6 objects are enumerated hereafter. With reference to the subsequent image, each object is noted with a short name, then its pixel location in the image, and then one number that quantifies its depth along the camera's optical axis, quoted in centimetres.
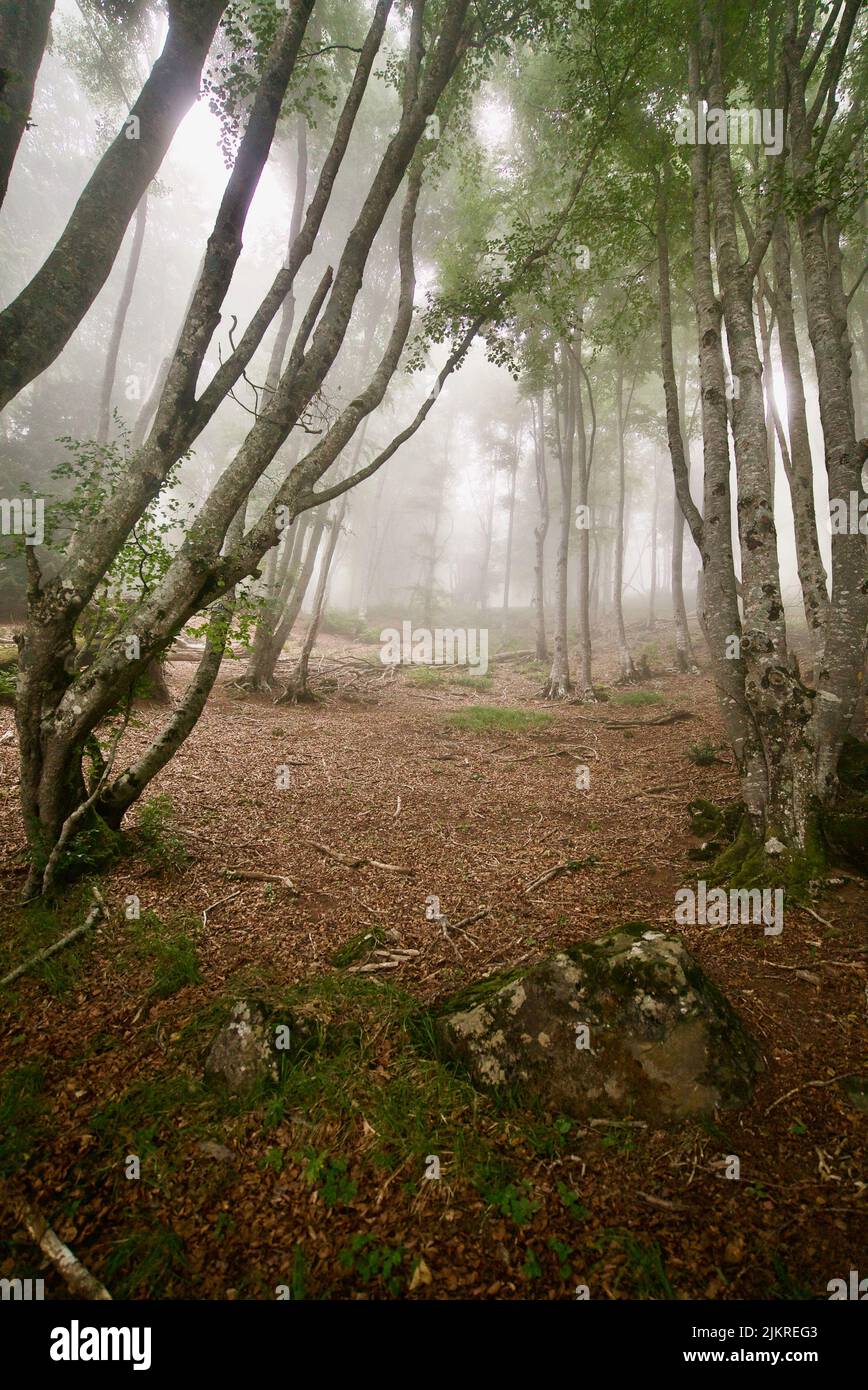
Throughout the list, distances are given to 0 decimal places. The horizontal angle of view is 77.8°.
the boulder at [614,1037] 293
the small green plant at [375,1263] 223
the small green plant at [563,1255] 222
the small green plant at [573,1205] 240
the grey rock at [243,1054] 306
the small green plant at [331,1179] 252
